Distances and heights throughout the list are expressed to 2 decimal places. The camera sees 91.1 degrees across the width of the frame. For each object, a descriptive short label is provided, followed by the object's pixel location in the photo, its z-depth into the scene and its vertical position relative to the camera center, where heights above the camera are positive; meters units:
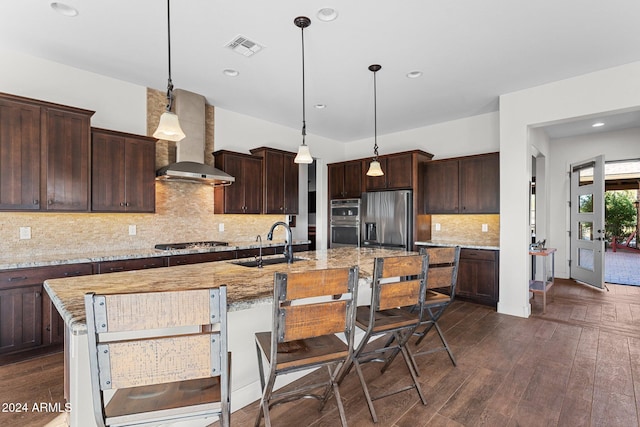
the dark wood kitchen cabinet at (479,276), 4.36 -0.92
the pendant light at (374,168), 3.81 +0.54
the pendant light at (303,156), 3.10 +0.57
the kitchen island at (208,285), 1.40 -0.41
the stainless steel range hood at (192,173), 3.76 +0.50
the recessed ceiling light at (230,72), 3.56 +1.62
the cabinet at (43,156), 2.82 +0.56
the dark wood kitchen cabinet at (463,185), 4.64 +0.43
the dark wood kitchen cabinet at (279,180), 4.92 +0.53
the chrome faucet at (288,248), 2.51 -0.30
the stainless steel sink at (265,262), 2.65 -0.42
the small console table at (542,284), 4.10 -1.00
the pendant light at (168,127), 2.18 +0.60
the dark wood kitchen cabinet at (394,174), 5.21 +0.66
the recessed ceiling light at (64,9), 2.45 +1.64
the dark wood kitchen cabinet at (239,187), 4.51 +0.40
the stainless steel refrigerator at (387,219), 5.13 -0.11
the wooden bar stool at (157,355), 1.06 -0.50
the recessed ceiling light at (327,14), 2.50 +1.61
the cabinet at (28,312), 2.65 -0.85
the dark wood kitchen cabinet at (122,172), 3.38 +0.48
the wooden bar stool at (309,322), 1.43 -0.52
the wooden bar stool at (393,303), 1.92 -0.57
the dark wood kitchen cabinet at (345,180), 5.95 +0.65
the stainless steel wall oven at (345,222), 5.83 -0.19
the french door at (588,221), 5.29 -0.18
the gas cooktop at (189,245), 3.85 -0.41
